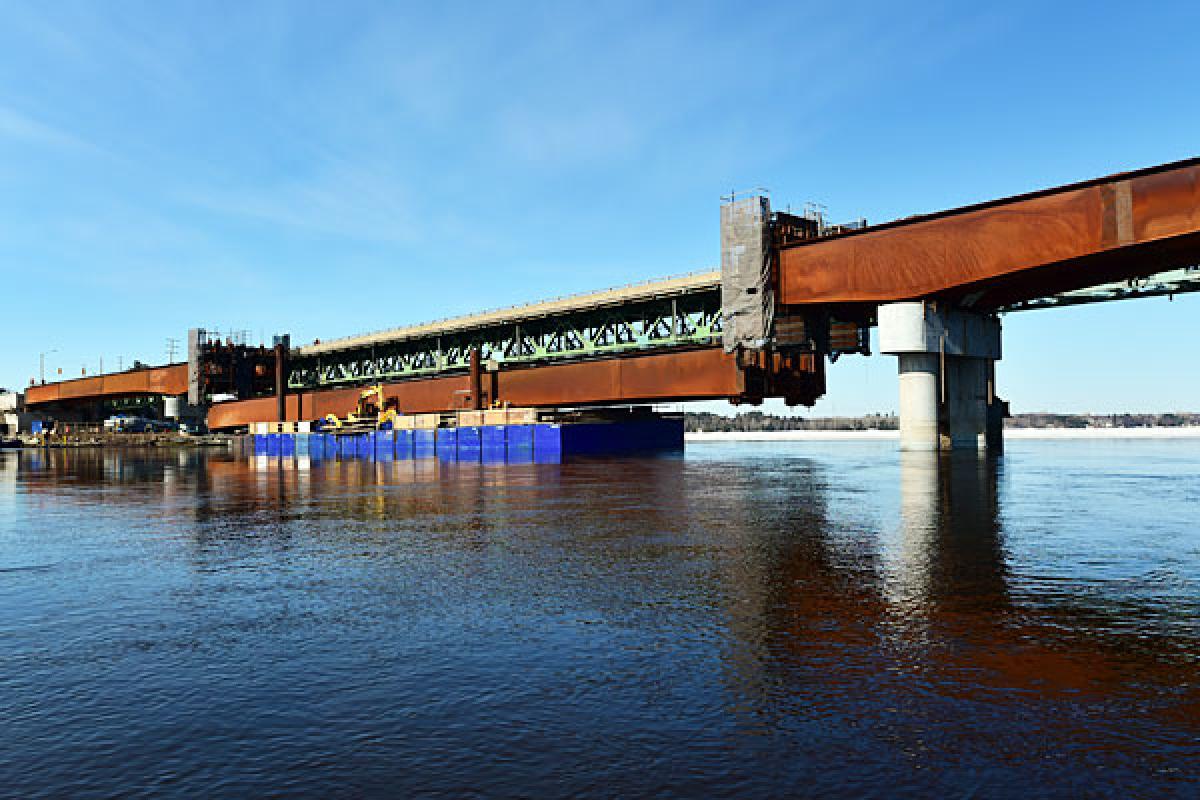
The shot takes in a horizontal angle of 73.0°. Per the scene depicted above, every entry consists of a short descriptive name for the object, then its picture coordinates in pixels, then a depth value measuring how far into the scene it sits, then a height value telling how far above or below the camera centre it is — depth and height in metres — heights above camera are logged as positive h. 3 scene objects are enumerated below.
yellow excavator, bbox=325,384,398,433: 78.66 -0.28
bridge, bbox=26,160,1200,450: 38.03 +6.24
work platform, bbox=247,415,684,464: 62.19 -2.92
